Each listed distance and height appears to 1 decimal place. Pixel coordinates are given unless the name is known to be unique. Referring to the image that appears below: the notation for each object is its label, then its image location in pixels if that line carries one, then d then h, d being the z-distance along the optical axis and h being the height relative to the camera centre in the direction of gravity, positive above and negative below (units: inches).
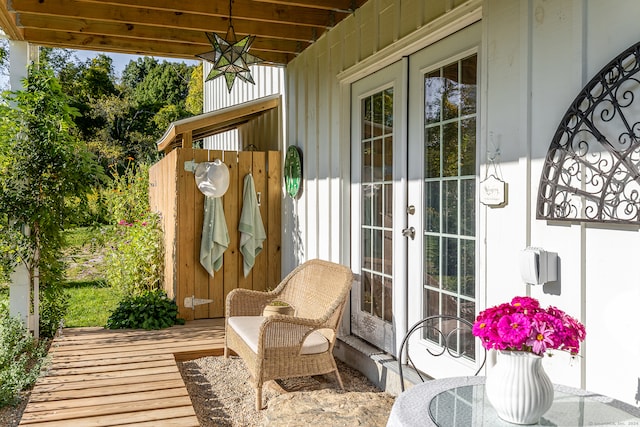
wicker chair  130.1 -34.9
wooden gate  211.0 -11.8
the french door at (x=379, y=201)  141.6 -0.5
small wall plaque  99.3 +1.4
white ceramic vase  63.5 -23.6
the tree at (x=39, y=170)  180.4 +11.6
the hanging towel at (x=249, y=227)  217.5 -11.0
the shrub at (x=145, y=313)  199.2 -43.8
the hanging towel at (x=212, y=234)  209.9 -13.4
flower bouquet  63.6 -19.4
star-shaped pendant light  149.6 +41.9
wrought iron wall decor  74.1 +6.8
